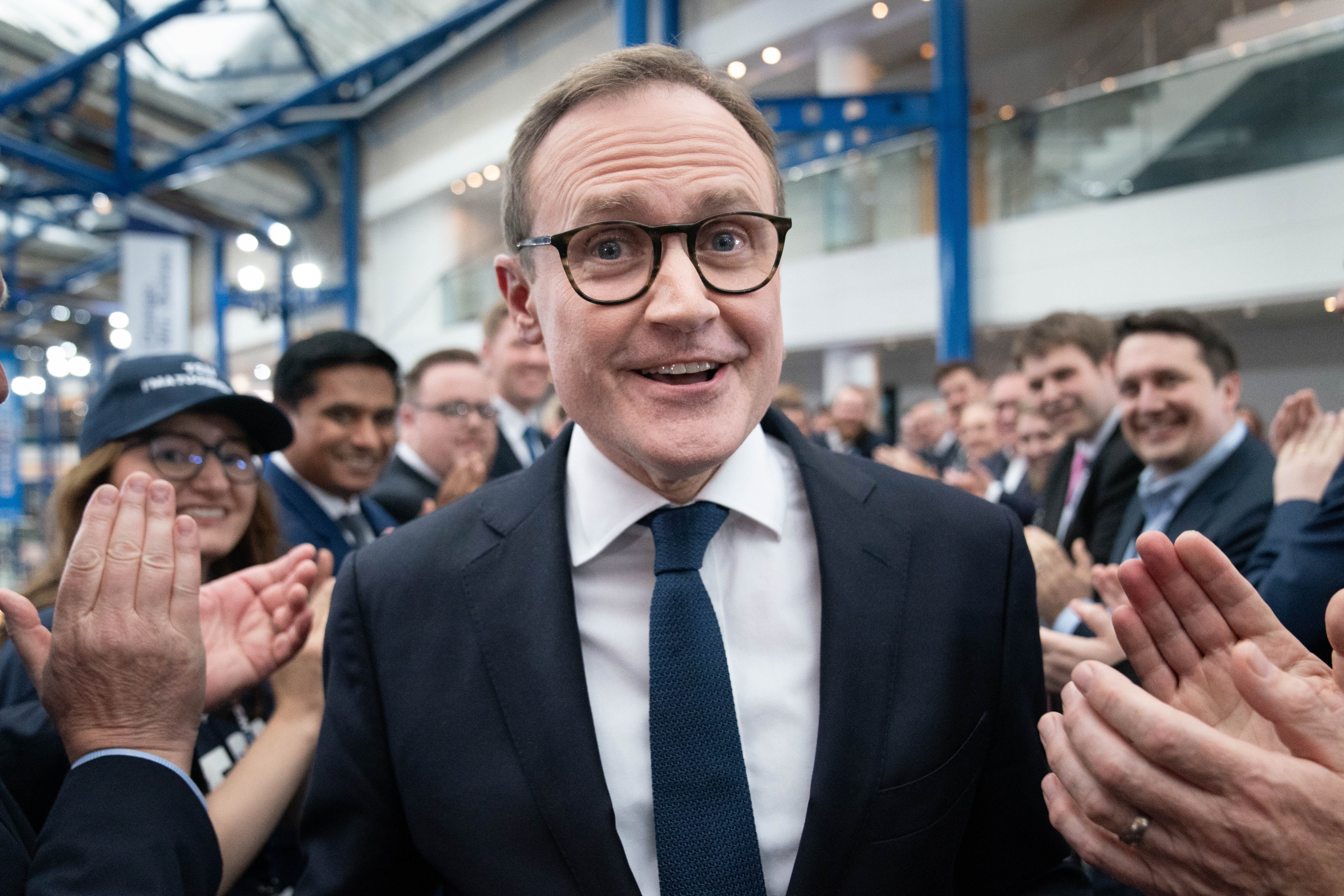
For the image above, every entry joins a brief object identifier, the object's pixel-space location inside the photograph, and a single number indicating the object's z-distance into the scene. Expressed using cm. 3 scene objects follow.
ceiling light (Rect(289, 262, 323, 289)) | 1161
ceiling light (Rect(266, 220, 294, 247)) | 1130
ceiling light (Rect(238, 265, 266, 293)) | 1110
